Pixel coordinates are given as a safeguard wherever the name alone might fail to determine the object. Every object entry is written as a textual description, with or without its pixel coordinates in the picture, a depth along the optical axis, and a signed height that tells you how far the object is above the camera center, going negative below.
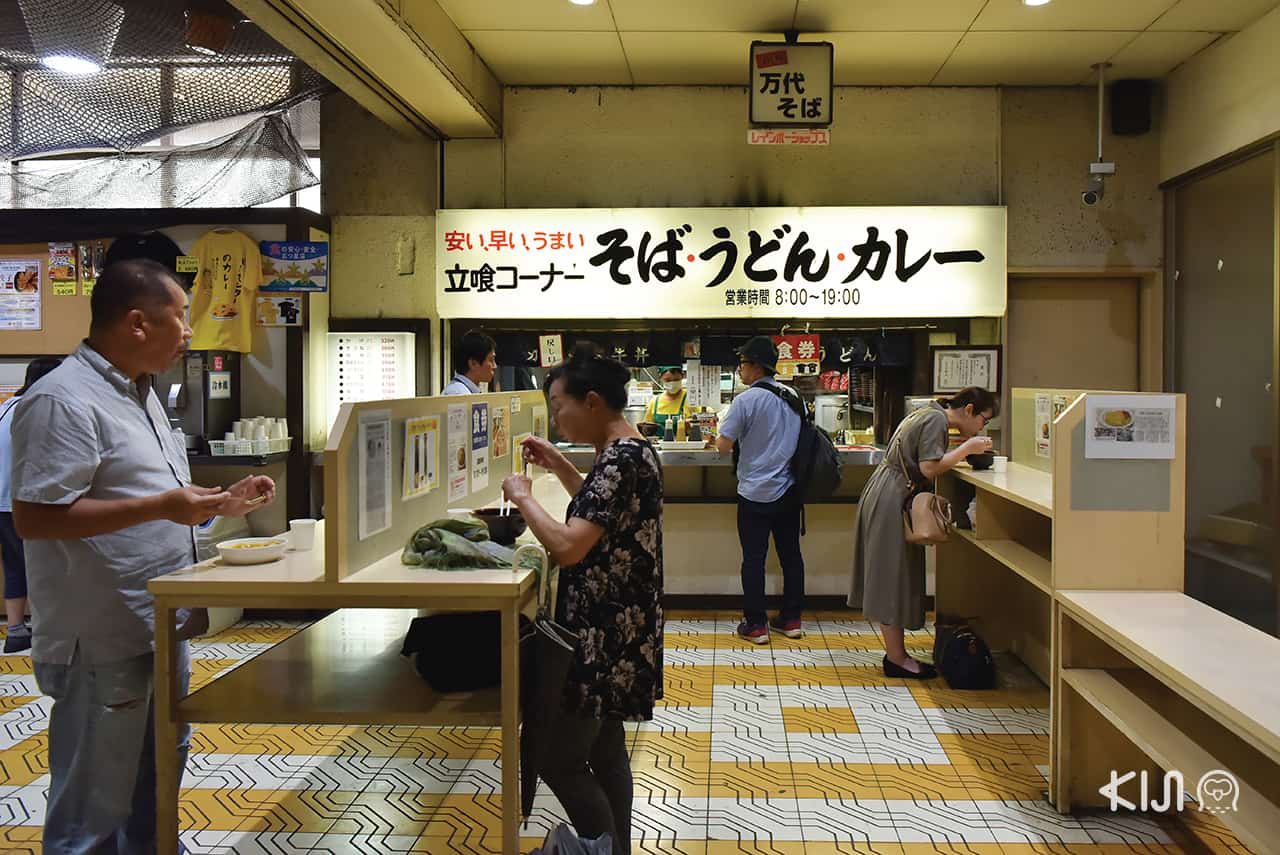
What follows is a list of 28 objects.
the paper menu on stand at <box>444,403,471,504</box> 3.45 -0.20
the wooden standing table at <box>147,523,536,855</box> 2.45 -0.78
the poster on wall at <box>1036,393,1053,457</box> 4.62 -0.11
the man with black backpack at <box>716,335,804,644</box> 5.43 -0.46
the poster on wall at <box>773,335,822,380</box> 6.39 +0.32
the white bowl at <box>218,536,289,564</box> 2.66 -0.44
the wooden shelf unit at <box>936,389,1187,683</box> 3.27 -0.46
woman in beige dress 4.53 -0.50
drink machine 5.72 +0.02
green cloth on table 2.62 -0.44
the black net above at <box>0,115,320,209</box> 6.11 +1.45
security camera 5.99 +1.36
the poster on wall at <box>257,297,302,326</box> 5.93 +0.55
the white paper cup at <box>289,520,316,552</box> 2.95 -0.44
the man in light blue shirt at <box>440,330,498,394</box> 4.91 +0.20
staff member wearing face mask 6.45 -0.02
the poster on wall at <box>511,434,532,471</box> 4.40 -0.26
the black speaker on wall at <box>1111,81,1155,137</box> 6.12 +1.94
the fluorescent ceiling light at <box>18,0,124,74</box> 4.18 +1.74
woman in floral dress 2.42 -0.47
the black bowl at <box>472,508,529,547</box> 2.88 -0.40
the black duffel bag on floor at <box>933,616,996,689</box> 4.62 -1.30
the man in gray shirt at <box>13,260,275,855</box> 2.27 -0.36
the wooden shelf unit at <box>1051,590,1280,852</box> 2.23 -0.95
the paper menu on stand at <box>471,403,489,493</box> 3.74 -0.20
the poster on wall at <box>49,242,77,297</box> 5.96 +0.83
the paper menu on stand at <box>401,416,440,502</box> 3.00 -0.20
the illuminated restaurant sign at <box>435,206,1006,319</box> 6.05 +0.90
